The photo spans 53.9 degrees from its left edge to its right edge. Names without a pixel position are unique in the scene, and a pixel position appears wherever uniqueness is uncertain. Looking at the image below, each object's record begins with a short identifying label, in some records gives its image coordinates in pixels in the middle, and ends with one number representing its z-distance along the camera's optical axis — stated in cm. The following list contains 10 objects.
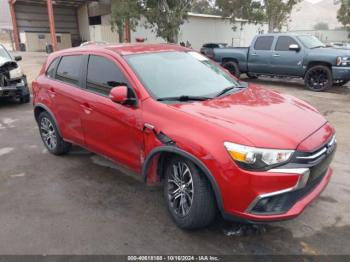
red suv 276
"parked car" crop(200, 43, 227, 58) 1471
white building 2532
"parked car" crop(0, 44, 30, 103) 844
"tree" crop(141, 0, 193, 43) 1700
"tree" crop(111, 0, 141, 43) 1684
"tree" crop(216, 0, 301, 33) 2252
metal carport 2909
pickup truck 1032
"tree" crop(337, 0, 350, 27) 3756
